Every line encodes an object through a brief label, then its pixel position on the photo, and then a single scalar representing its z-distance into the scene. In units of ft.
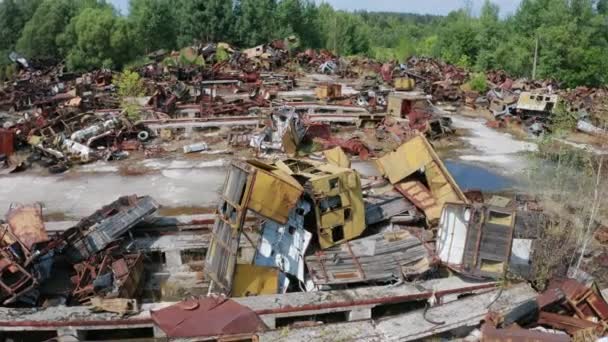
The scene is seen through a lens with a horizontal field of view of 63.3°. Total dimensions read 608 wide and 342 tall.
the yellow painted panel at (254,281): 29.32
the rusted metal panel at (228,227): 28.32
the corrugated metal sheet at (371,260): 30.04
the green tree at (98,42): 137.08
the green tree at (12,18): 162.40
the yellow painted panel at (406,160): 37.29
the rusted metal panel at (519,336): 22.36
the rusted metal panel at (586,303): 25.63
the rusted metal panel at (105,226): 32.55
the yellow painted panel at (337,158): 41.19
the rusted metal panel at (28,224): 29.81
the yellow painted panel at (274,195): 27.96
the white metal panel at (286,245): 30.27
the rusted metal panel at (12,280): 27.78
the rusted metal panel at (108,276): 29.14
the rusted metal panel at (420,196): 36.19
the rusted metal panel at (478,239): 27.32
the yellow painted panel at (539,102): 70.28
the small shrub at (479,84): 97.19
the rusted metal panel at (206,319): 24.97
